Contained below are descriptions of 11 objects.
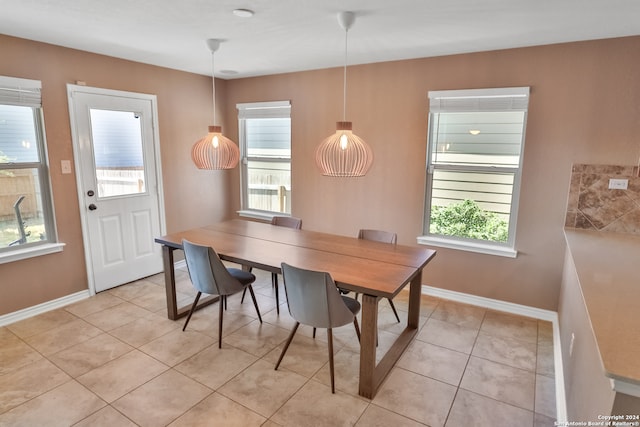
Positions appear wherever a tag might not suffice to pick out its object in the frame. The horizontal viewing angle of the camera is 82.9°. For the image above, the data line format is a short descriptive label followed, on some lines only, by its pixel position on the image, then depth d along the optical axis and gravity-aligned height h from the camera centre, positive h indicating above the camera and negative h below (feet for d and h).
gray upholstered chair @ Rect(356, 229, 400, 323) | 10.40 -2.29
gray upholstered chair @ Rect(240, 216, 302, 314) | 12.25 -2.25
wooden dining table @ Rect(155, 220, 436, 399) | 7.37 -2.41
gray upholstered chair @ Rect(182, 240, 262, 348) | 8.89 -2.94
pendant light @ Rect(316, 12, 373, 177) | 8.26 +0.11
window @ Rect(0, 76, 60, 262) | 9.98 -0.58
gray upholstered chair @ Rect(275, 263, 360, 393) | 7.23 -2.93
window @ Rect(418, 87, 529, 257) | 10.84 -0.28
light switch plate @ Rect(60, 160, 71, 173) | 11.19 -0.33
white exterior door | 11.74 -0.93
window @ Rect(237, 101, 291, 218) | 15.17 -0.03
